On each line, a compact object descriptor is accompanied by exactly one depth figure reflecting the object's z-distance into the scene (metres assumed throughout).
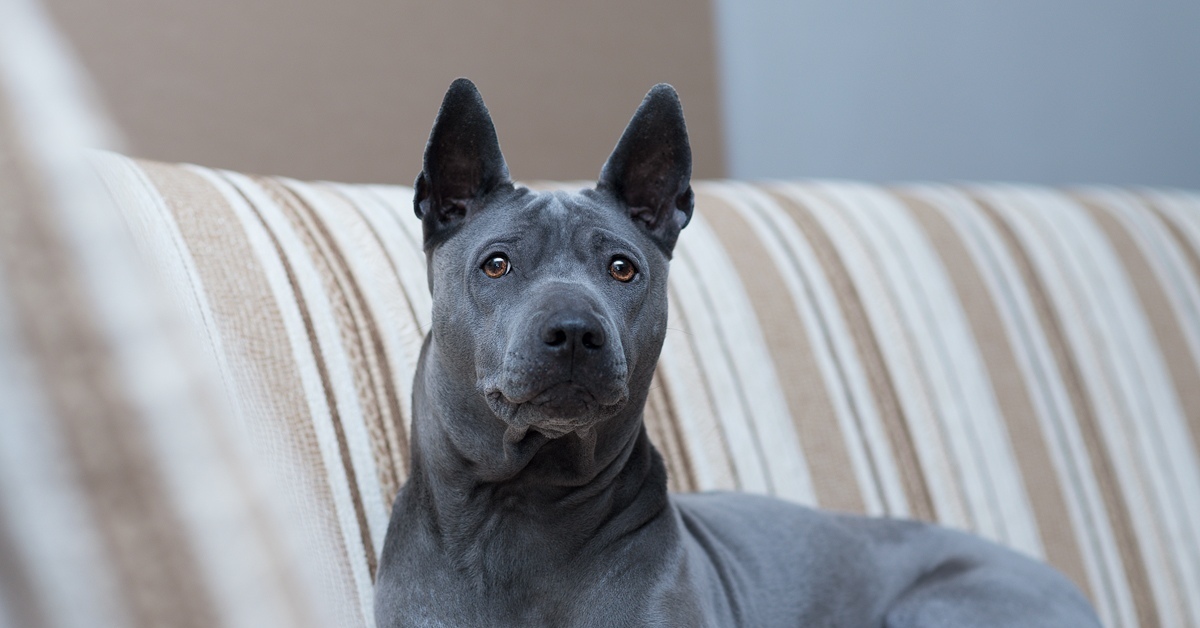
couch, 1.65
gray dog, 1.27
